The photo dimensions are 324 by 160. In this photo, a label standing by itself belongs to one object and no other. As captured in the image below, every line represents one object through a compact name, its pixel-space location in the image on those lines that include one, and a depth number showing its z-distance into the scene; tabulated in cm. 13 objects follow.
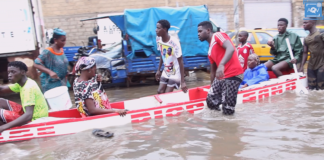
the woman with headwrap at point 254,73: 581
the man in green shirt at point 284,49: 616
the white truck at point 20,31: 755
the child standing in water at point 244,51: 623
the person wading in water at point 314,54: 573
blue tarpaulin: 862
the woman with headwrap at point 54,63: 473
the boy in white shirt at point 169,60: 501
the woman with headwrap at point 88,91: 384
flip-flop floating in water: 377
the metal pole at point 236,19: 927
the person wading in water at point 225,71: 391
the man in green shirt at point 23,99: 358
